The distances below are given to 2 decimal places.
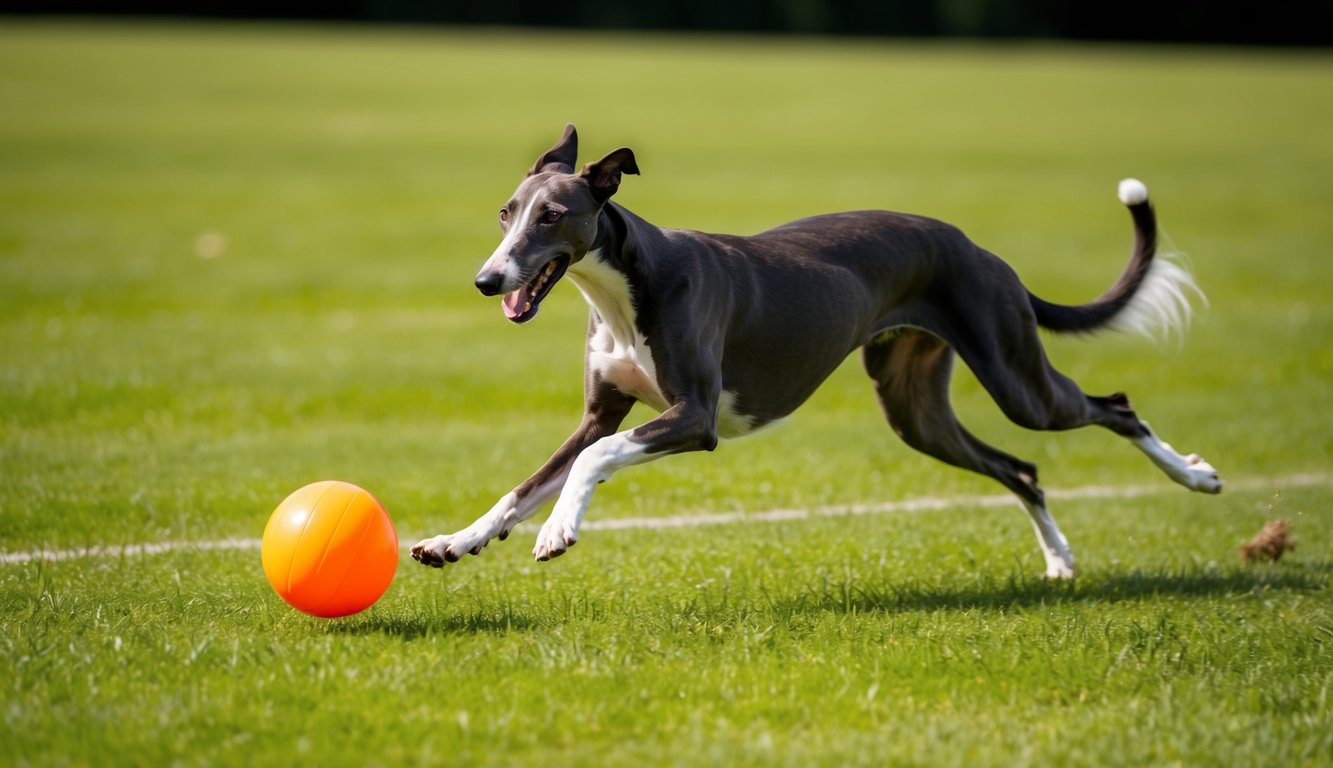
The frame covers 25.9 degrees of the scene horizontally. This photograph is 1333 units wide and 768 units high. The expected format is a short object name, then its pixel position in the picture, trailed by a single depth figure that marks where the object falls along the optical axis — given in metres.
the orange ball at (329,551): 12.62
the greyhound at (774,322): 12.84
